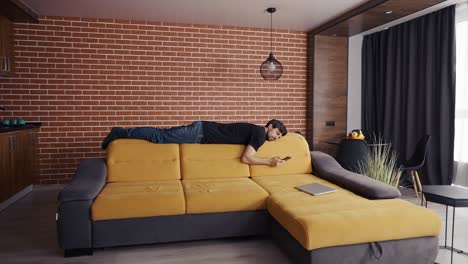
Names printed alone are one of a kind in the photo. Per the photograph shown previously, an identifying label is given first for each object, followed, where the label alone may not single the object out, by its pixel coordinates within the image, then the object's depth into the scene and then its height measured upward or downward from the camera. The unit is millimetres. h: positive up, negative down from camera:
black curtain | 4293 +411
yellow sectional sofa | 2164 -653
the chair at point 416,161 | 4086 -584
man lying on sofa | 3338 -189
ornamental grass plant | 3533 -610
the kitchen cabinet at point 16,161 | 3547 -516
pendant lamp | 4696 +663
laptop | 2688 -607
